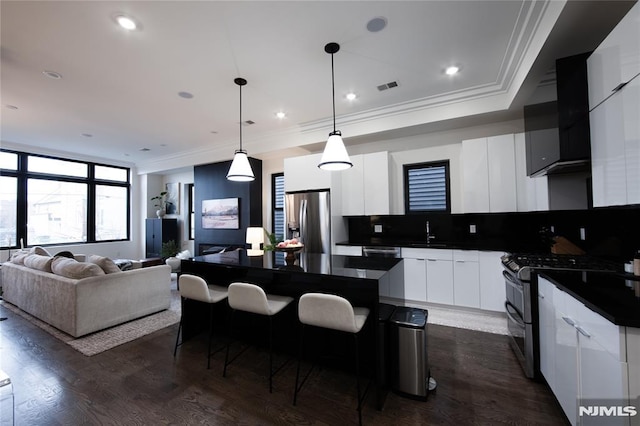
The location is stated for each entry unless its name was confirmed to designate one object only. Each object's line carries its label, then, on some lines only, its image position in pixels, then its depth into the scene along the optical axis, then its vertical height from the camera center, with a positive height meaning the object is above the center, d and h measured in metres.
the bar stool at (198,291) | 2.44 -0.70
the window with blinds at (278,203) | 6.21 +0.34
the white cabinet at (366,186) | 4.48 +0.54
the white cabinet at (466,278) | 3.62 -0.89
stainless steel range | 2.17 -0.70
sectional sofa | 3.15 -0.95
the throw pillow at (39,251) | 4.80 -0.55
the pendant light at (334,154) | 2.57 +0.62
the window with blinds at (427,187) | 4.38 +0.48
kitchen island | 2.01 -0.64
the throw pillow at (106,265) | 3.46 -0.60
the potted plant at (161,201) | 8.05 +0.56
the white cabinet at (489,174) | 3.66 +0.58
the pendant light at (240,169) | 3.17 +0.60
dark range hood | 2.14 +0.80
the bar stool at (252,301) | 2.13 -0.71
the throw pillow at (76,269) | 3.20 -0.61
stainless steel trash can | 1.97 -1.08
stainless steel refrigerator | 4.51 -0.06
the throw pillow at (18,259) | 4.23 -0.62
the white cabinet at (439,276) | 3.76 -0.89
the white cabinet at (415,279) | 3.93 -0.96
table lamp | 3.42 -0.24
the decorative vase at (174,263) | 5.81 -0.98
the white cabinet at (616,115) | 1.61 +0.66
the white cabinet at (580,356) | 1.20 -0.81
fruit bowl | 2.64 -0.34
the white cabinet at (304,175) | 4.62 +0.77
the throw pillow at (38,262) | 3.64 -0.60
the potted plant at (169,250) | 7.14 -0.85
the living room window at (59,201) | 5.88 +0.50
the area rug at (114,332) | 2.93 -1.40
